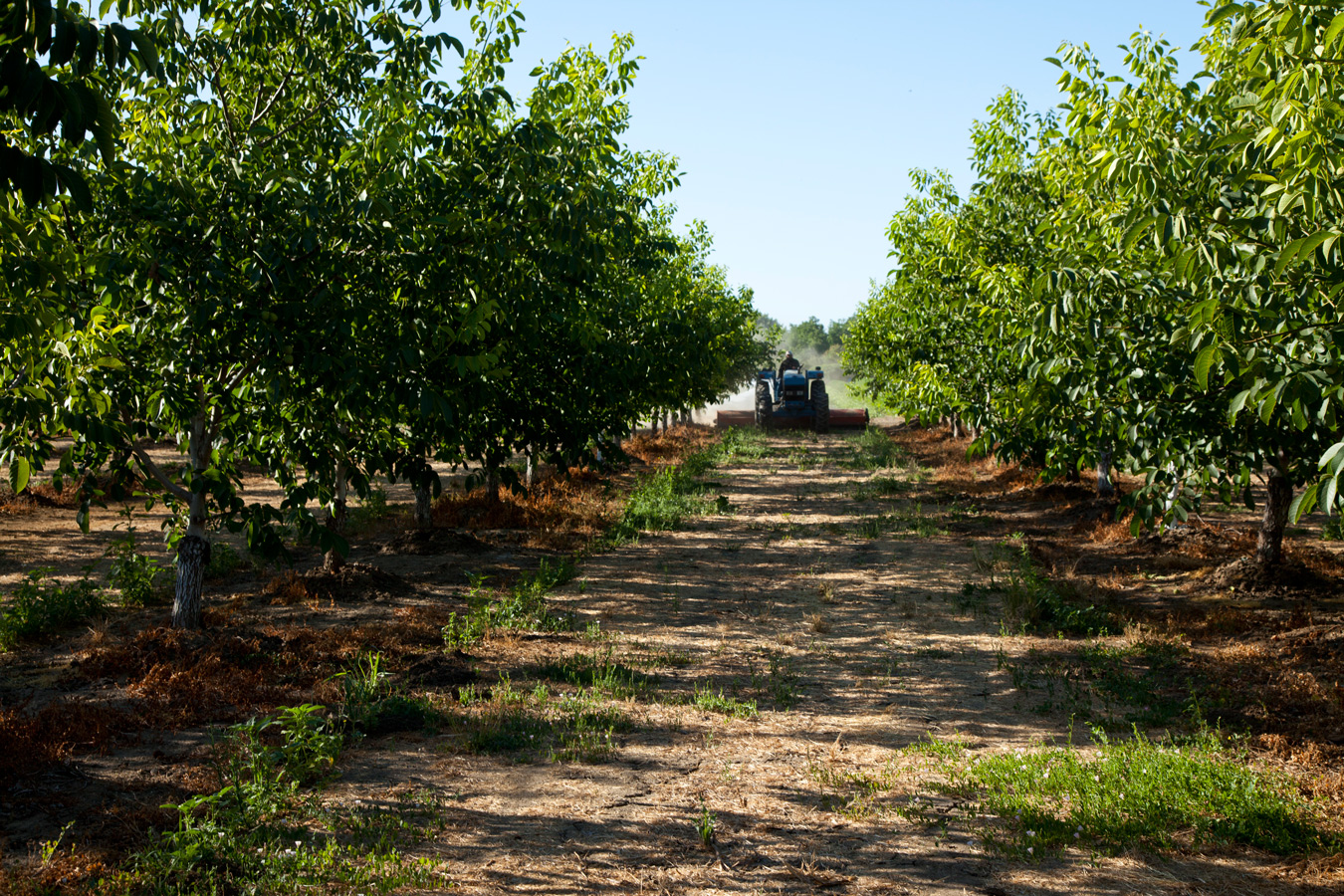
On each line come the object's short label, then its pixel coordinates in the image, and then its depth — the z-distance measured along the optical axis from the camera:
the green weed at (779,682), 7.07
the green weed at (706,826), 4.66
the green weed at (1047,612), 8.89
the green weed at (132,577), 9.34
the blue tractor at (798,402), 39.56
